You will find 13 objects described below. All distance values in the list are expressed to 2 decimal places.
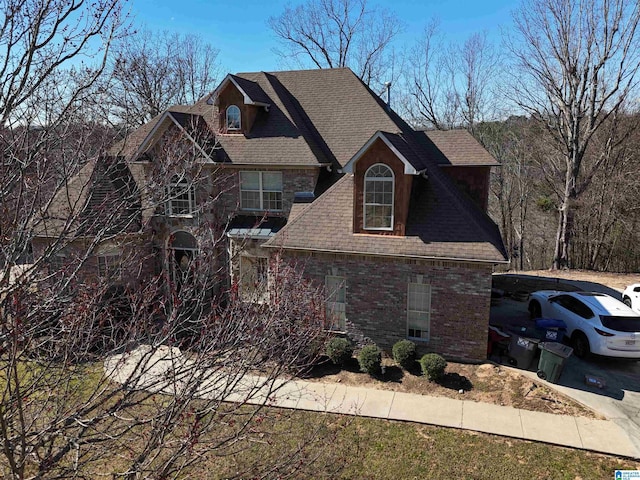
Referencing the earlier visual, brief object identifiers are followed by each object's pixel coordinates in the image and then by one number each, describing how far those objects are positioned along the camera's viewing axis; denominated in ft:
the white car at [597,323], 41.24
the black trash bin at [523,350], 40.65
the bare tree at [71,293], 16.03
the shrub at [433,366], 39.01
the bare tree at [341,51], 122.72
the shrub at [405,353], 41.11
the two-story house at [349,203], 42.50
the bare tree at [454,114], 121.49
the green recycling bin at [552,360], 38.14
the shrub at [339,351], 42.52
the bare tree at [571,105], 81.51
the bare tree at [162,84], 102.68
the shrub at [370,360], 40.92
